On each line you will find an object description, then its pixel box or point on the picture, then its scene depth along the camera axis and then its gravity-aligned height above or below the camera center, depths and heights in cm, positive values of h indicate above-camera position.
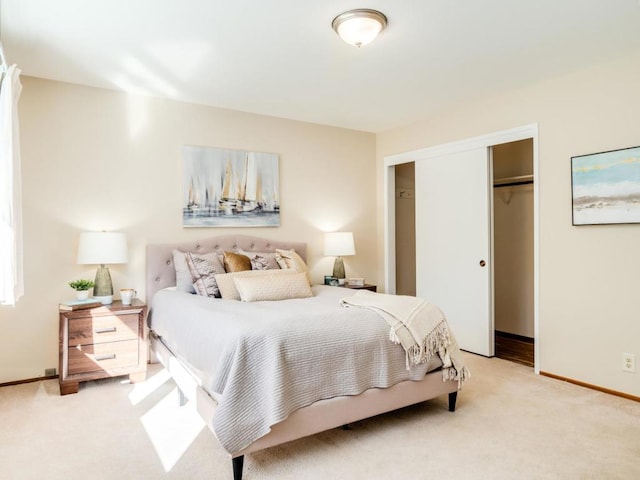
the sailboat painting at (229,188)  408 +51
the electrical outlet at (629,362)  306 -87
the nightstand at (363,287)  460 -50
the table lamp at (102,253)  335 -9
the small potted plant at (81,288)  335 -36
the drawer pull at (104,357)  325 -86
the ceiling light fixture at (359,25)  245 +123
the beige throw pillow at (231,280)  338 -31
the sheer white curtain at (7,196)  220 +24
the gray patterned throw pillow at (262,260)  384 -18
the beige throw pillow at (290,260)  399 -19
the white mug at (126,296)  347 -43
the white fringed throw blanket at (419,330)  254 -53
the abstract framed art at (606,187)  302 +37
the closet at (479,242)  413 -3
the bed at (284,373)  200 -68
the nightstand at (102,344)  315 -77
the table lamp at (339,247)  462 -8
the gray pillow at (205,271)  346 -25
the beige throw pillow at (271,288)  326 -36
